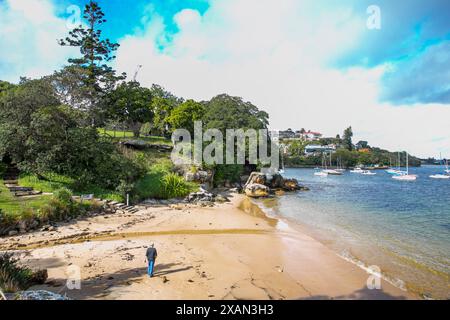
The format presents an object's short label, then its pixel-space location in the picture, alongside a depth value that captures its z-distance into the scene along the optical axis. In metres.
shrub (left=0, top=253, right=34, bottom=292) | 7.25
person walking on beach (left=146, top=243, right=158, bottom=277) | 10.35
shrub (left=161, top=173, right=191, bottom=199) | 27.91
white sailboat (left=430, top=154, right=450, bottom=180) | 90.75
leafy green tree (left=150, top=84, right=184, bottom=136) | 48.91
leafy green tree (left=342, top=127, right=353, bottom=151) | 169.88
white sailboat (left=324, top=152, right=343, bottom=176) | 101.93
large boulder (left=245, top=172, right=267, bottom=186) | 41.75
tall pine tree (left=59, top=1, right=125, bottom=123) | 37.53
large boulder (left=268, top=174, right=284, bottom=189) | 46.15
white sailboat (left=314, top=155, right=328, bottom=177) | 94.72
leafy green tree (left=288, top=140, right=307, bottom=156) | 164.00
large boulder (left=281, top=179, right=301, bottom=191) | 46.47
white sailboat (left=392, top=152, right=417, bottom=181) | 81.36
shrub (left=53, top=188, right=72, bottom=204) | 18.84
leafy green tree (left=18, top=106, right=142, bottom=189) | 22.80
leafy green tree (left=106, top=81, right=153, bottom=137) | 41.84
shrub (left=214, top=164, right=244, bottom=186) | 39.75
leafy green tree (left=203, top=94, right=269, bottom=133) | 48.22
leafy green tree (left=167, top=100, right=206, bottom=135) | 45.94
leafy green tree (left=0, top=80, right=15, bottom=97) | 39.66
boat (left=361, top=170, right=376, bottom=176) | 103.56
